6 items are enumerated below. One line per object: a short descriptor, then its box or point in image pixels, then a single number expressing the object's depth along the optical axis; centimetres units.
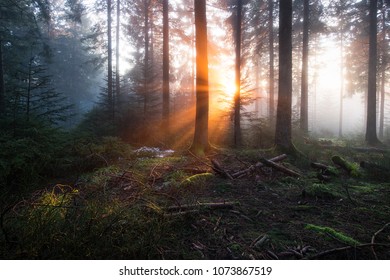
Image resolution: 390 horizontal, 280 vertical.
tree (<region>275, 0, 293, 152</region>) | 967
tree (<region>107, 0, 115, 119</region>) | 1605
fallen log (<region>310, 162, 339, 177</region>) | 658
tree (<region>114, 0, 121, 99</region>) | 2081
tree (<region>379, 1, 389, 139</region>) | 1861
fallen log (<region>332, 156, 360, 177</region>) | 709
